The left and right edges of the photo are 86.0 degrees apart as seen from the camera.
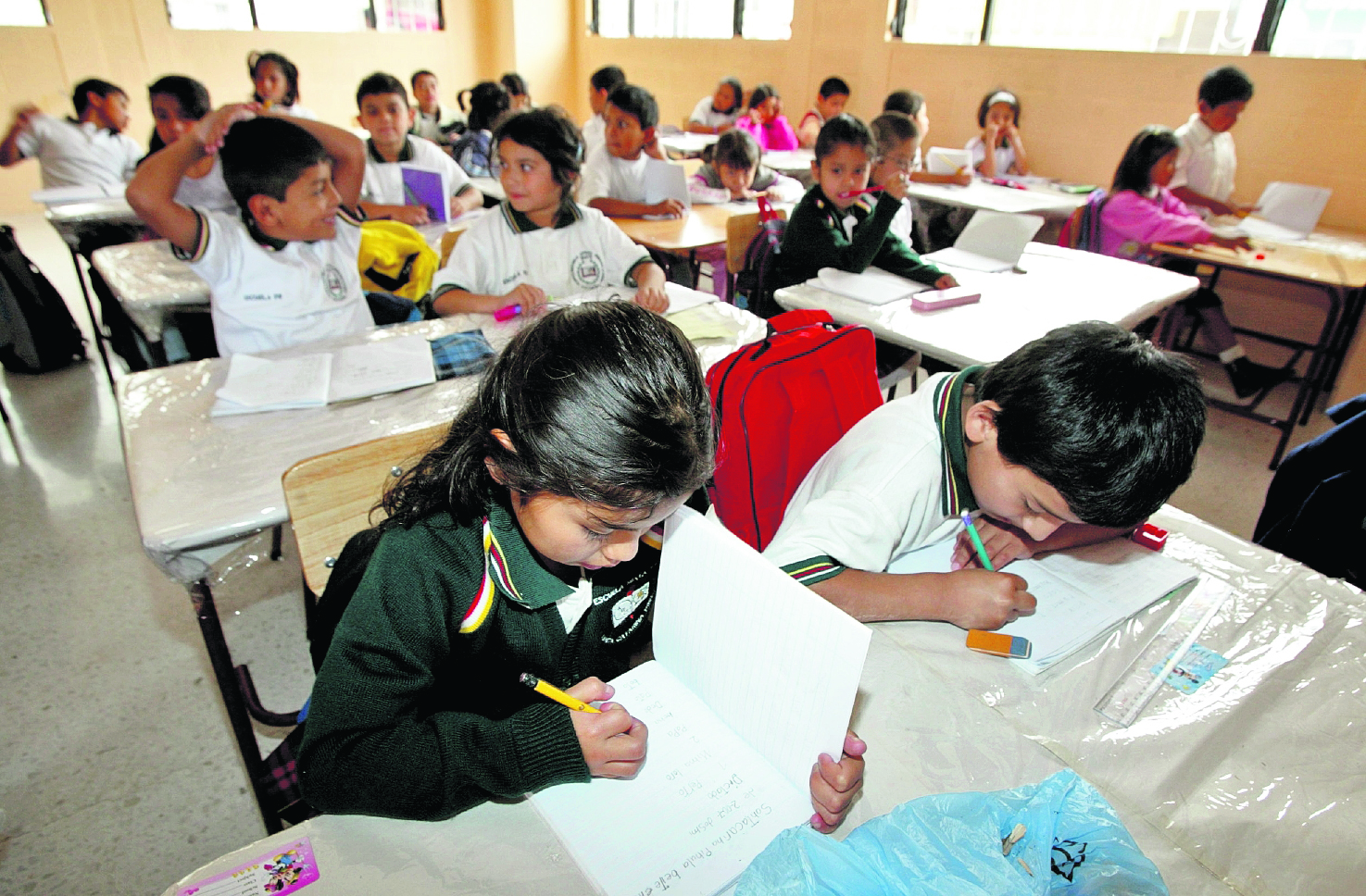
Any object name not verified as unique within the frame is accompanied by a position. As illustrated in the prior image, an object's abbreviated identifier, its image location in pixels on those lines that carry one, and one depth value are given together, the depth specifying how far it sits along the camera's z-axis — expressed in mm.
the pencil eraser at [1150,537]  1058
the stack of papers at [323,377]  1372
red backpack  1169
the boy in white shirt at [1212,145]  3275
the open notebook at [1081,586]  877
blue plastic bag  509
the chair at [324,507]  950
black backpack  2889
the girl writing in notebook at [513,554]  621
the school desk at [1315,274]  2576
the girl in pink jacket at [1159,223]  2850
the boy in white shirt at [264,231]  1661
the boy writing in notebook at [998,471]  798
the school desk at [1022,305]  1830
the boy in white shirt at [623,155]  3412
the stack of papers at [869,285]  2072
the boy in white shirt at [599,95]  4520
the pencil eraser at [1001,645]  853
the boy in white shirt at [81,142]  3797
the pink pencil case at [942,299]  1993
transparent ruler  793
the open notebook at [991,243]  2395
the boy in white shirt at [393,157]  3021
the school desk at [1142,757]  614
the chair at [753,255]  2492
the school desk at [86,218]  2816
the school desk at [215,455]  1067
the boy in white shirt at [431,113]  4836
